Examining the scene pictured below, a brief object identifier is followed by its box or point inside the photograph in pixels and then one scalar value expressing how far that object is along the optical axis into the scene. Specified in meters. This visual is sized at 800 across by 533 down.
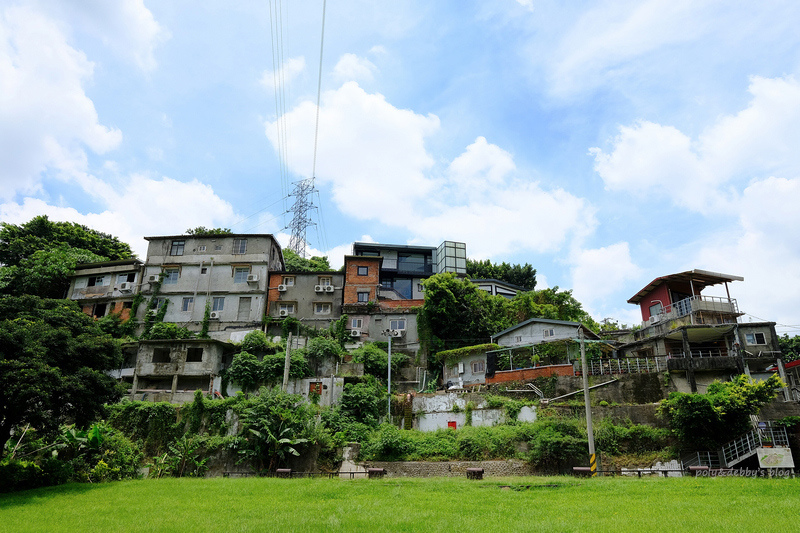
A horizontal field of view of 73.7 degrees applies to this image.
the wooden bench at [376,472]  24.97
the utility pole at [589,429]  23.58
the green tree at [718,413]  26.92
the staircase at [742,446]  26.67
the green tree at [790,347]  51.00
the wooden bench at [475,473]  23.42
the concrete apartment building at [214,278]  46.16
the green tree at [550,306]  44.83
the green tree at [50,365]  19.69
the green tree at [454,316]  43.50
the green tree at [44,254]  45.22
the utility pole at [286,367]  34.03
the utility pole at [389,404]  34.19
